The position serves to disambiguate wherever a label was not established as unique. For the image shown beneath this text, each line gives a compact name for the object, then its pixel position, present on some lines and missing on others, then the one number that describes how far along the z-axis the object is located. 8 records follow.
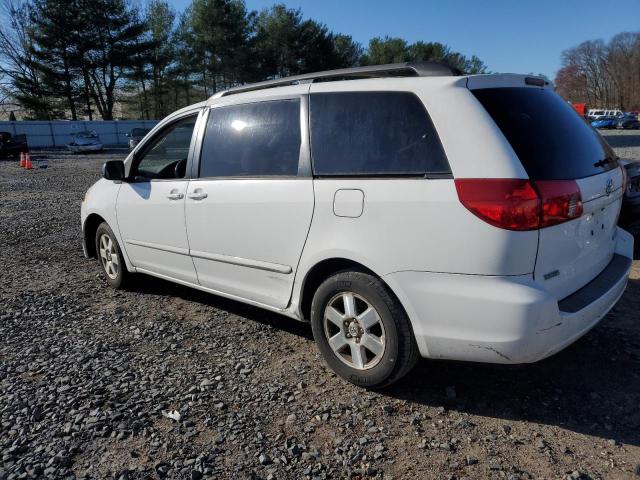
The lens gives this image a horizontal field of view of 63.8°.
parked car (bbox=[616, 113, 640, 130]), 49.00
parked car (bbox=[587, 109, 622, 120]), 53.02
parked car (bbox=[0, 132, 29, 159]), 28.36
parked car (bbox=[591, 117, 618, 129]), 50.16
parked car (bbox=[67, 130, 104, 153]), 31.92
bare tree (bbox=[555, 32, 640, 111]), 87.00
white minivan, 2.53
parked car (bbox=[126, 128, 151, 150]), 30.22
